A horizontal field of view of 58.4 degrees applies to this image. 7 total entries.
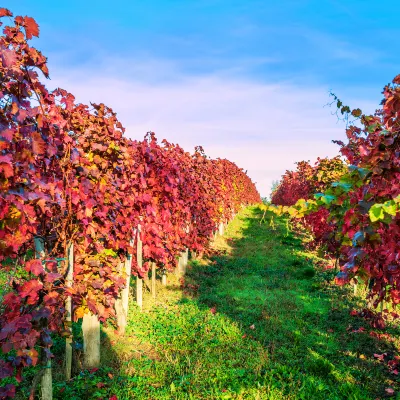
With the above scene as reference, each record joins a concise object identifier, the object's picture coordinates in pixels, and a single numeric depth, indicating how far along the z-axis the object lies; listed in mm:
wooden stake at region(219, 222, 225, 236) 21062
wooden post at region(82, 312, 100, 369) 5387
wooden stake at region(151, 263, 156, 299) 9023
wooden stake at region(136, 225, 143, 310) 8074
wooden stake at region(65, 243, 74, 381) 4261
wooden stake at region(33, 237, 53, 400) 3740
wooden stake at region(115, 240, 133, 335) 6789
